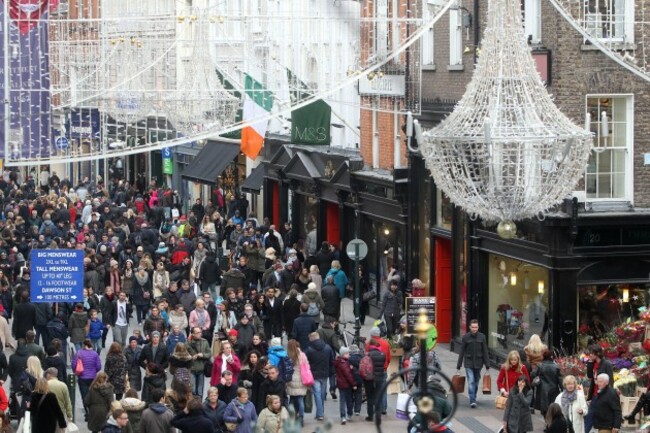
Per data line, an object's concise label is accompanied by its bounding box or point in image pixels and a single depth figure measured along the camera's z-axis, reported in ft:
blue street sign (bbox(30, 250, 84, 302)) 92.27
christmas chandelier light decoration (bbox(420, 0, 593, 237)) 73.10
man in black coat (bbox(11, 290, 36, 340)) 98.12
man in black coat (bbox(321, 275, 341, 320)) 107.55
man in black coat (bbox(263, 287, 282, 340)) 103.86
